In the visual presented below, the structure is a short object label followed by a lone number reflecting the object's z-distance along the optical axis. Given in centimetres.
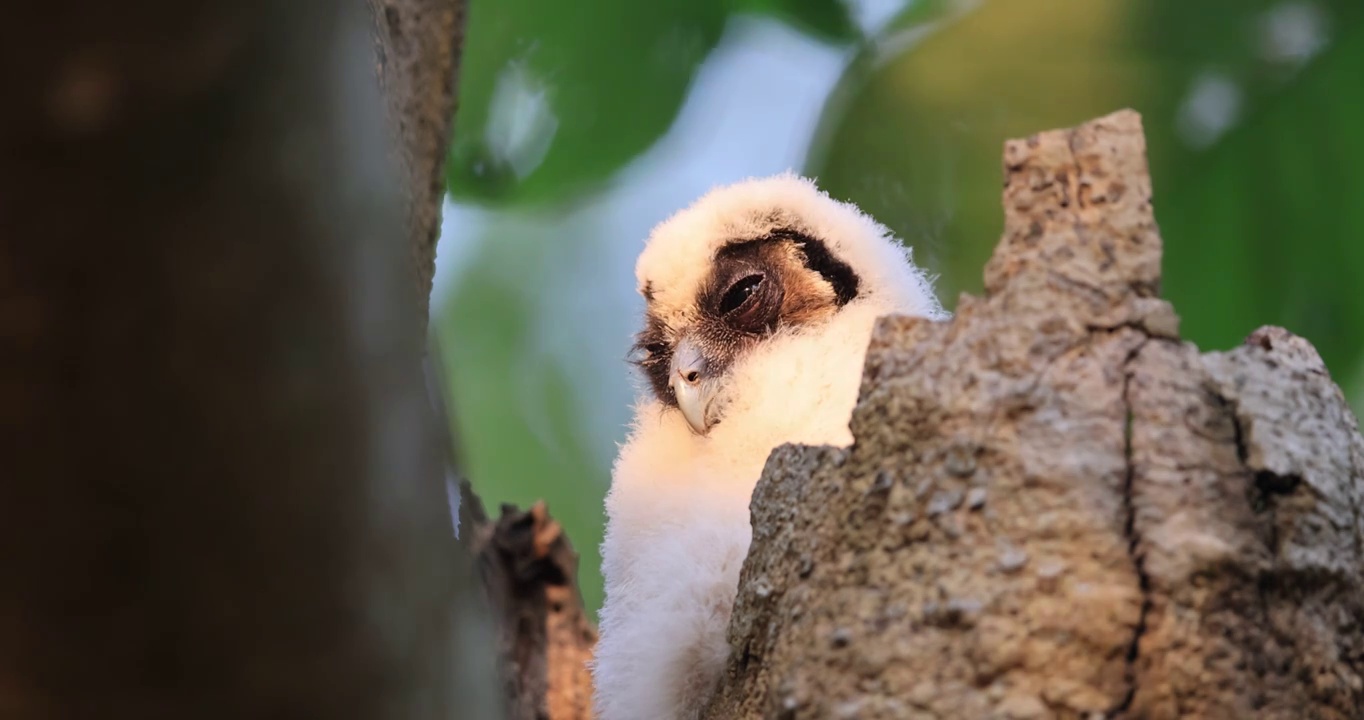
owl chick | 441
